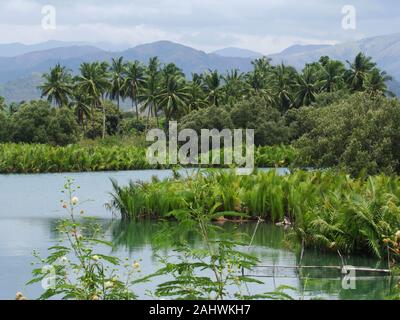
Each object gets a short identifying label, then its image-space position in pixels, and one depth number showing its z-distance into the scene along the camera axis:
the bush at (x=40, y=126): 57.91
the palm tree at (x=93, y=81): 71.81
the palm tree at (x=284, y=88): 68.69
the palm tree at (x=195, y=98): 69.50
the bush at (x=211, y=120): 54.50
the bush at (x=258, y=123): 55.31
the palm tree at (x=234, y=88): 70.64
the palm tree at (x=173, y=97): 68.00
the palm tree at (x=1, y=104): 77.44
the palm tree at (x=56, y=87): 72.44
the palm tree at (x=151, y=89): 71.94
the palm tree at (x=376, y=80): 65.62
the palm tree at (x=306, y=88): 66.68
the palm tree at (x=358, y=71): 67.50
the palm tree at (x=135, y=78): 75.44
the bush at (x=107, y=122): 74.12
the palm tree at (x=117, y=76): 77.56
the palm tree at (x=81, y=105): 72.25
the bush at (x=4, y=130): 58.71
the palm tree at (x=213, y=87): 70.56
